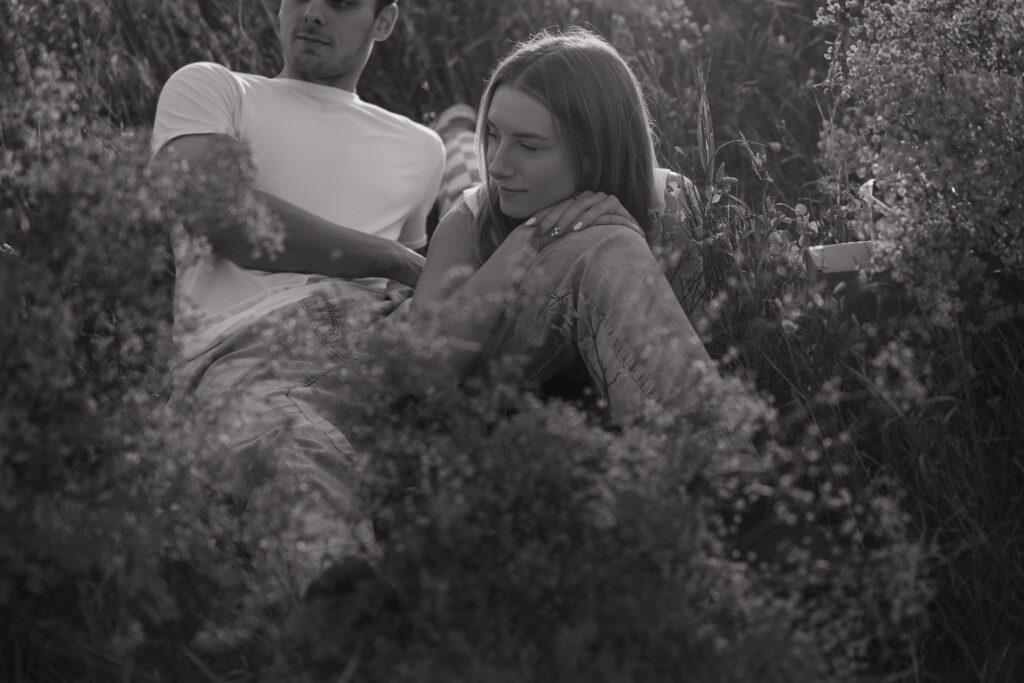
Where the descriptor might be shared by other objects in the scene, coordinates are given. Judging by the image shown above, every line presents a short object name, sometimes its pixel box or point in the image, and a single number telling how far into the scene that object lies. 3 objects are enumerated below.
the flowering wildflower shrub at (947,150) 2.73
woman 2.62
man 2.48
